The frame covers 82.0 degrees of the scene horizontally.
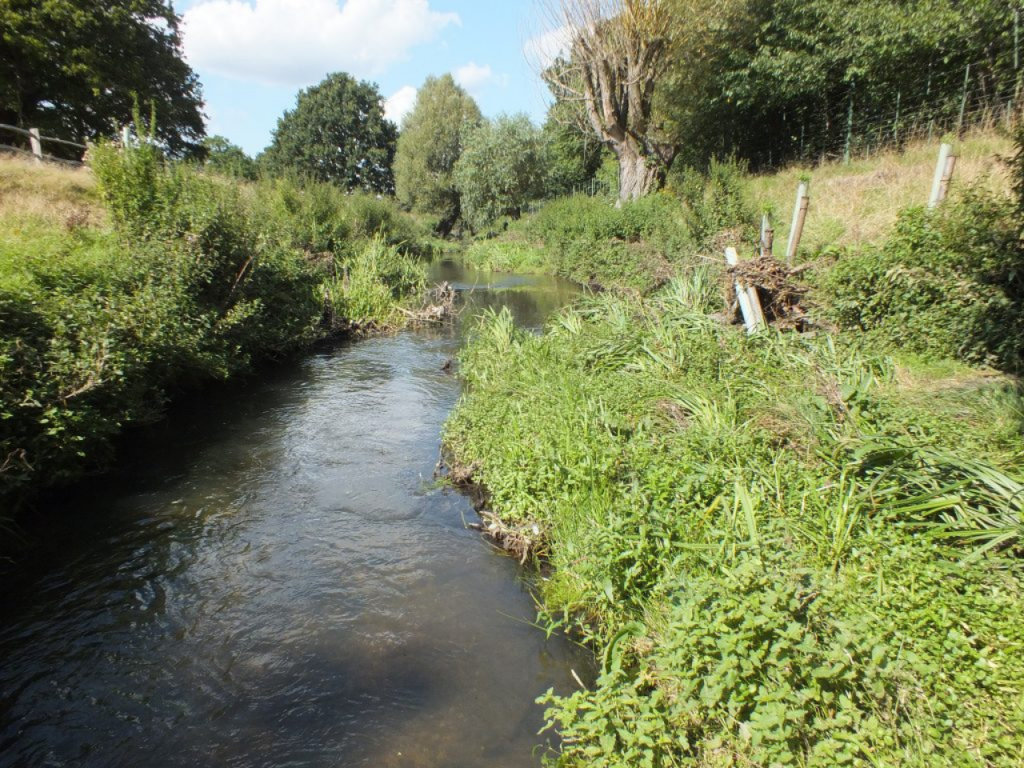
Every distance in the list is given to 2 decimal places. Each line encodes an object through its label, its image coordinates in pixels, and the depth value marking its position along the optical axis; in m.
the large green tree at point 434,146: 50.69
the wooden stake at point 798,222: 10.86
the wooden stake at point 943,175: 8.89
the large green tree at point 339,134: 62.88
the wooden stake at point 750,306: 9.26
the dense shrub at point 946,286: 7.14
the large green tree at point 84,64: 25.53
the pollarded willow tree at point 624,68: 22.84
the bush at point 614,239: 19.08
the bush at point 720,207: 16.91
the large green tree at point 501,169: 41.62
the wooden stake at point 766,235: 10.78
